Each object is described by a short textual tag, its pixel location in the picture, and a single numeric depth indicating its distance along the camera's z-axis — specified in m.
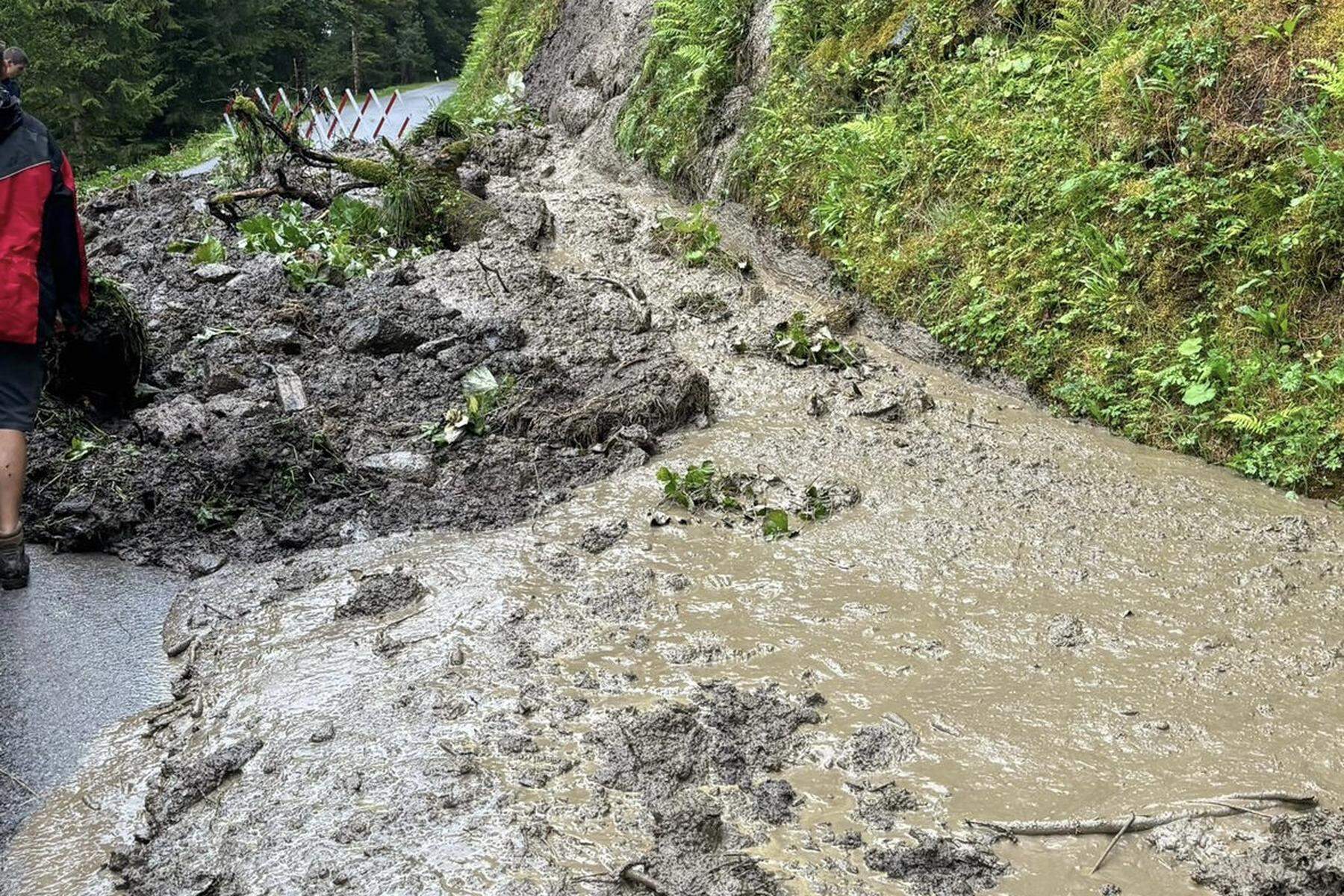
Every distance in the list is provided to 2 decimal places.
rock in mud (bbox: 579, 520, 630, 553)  5.18
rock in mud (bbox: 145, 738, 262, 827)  3.44
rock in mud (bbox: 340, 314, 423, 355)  7.59
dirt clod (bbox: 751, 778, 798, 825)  3.31
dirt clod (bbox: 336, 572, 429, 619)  4.62
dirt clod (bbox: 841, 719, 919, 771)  3.55
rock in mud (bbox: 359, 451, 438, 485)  6.04
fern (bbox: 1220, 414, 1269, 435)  5.57
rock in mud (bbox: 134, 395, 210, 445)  6.09
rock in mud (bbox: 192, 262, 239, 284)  9.11
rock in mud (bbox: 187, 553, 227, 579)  5.17
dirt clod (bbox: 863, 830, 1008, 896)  3.01
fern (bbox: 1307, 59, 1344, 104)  5.71
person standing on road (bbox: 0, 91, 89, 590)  4.74
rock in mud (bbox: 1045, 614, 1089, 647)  4.26
